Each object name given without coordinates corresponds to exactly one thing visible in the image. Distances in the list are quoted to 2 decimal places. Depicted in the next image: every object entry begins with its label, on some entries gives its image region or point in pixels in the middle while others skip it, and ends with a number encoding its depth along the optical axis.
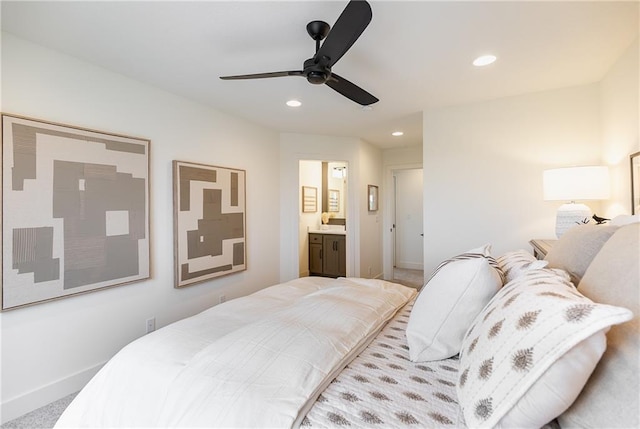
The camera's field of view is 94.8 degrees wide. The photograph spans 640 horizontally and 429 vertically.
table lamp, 2.20
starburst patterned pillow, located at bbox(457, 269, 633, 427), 0.60
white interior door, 6.27
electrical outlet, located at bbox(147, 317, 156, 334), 2.64
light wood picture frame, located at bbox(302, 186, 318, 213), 5.77
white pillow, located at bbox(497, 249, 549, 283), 1.25
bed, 0.62
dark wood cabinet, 5.44
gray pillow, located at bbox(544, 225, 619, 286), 1.12
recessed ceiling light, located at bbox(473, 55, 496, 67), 2.18
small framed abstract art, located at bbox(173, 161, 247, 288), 2.88
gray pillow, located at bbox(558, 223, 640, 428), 0.56
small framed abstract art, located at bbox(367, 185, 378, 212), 5.05
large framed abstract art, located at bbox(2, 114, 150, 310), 1.85
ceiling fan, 1.30
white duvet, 0.85
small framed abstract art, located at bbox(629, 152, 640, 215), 1.99
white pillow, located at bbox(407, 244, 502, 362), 1.14
